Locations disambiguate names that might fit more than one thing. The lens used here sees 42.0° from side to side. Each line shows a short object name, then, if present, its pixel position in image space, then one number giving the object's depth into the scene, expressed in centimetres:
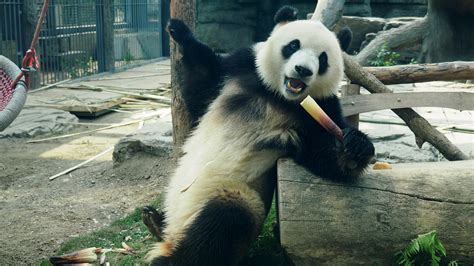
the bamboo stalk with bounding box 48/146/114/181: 649
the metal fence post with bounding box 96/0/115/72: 1377
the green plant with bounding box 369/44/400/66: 1071
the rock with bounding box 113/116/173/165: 625
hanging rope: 440
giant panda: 352
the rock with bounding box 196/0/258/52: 1544
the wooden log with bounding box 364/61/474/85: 529
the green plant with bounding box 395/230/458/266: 334
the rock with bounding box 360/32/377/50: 1254
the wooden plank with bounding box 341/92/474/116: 515
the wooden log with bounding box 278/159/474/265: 344
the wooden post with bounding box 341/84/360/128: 532
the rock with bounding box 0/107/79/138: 830
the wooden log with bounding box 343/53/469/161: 513
